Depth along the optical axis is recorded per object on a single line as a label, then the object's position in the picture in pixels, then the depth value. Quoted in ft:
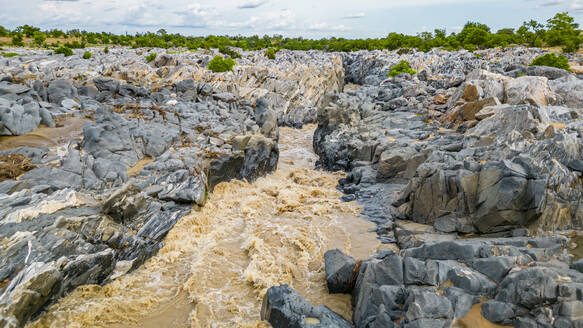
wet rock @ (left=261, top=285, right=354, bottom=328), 30.66
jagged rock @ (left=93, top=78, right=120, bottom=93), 99.25
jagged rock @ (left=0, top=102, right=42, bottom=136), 60.34
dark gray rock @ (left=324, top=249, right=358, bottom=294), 39.55
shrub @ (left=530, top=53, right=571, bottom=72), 115.43
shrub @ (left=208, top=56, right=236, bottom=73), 149.76
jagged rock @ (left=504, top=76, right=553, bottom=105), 79.05
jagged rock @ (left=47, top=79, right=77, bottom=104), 86.12
